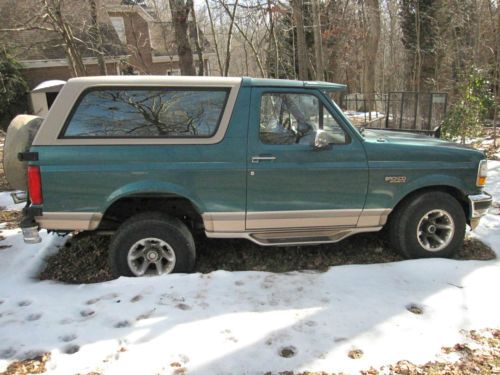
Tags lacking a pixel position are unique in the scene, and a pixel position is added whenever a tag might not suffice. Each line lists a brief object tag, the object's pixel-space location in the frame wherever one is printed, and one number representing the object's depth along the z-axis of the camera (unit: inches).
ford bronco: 142.9
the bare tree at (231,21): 552.5
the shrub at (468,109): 377.7
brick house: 522.0
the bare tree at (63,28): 438.6
